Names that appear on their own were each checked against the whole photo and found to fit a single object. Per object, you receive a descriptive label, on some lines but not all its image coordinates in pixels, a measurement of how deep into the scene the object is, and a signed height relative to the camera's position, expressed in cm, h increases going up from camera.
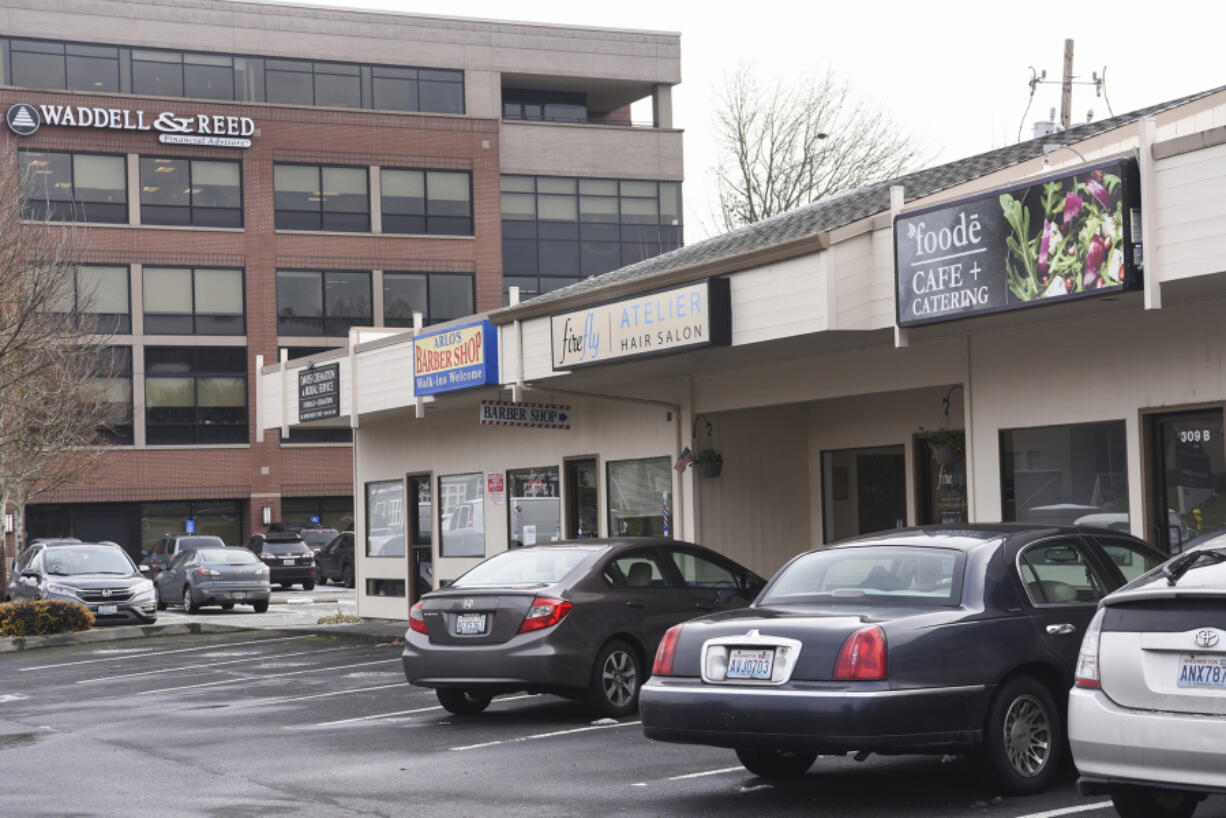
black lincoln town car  784 -88
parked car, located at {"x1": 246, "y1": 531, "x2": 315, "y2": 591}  3959 -152
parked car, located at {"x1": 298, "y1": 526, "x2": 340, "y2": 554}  4588 -117
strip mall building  1202 +117
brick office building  5000 +990
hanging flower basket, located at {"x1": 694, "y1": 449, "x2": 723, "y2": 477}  1805 +27
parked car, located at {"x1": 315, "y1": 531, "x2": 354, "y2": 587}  4062 -167
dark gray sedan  1177 -98
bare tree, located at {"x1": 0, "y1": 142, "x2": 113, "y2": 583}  2394 +249
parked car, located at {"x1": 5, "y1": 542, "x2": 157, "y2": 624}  2658 -134
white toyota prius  632 -87
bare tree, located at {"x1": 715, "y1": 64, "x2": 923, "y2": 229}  3950 +792
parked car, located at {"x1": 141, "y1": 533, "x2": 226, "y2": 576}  3794 -111
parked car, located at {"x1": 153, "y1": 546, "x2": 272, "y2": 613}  3062 -156
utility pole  3325 +806
